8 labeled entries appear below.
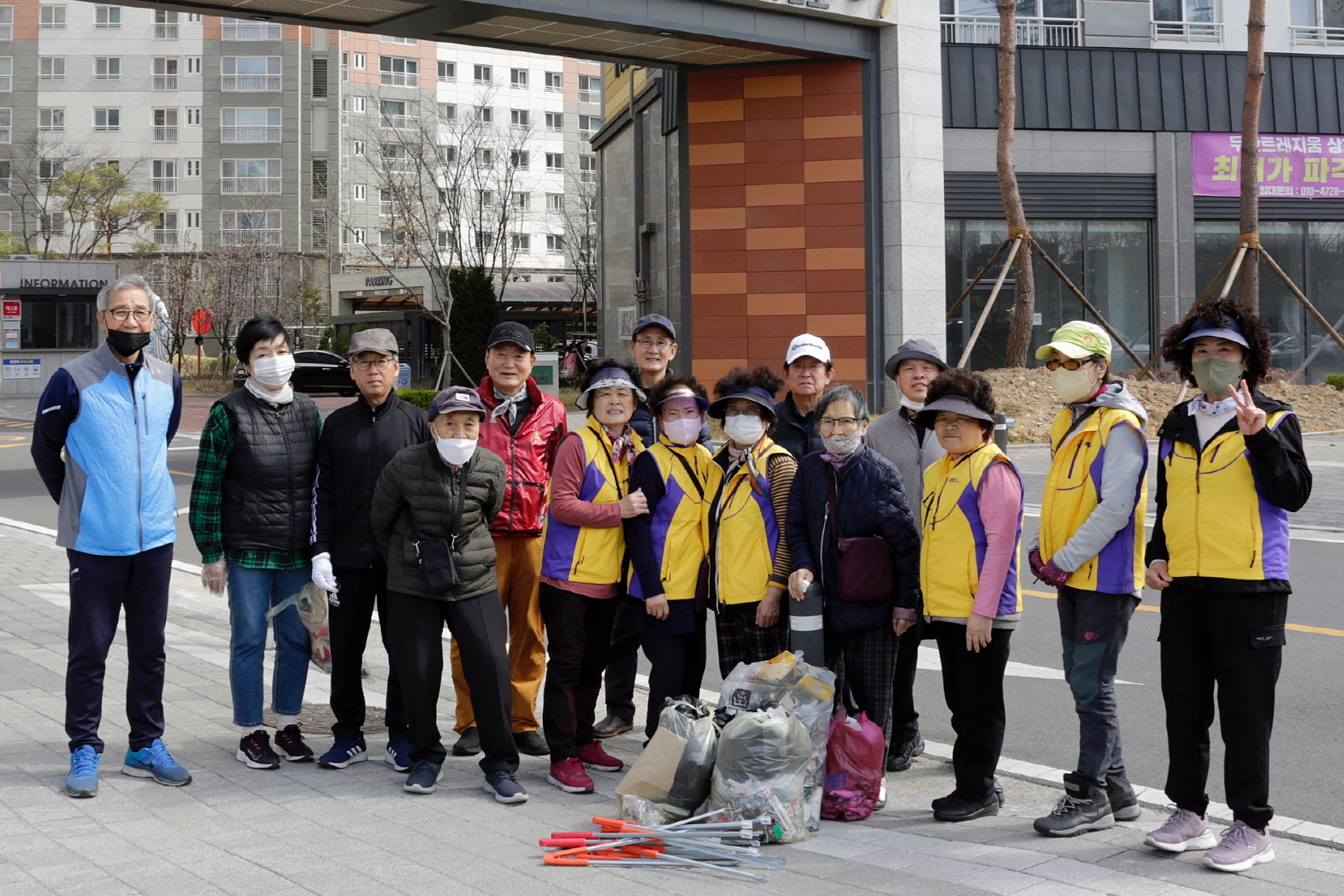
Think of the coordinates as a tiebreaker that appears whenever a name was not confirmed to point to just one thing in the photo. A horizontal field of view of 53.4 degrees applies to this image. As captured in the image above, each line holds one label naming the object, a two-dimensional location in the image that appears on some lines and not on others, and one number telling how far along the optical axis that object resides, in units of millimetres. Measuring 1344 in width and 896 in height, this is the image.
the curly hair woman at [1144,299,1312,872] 4656
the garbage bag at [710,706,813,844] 5043
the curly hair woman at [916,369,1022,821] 5227
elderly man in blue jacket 5672
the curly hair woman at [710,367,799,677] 5781
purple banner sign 31594
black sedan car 42562
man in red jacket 6316
